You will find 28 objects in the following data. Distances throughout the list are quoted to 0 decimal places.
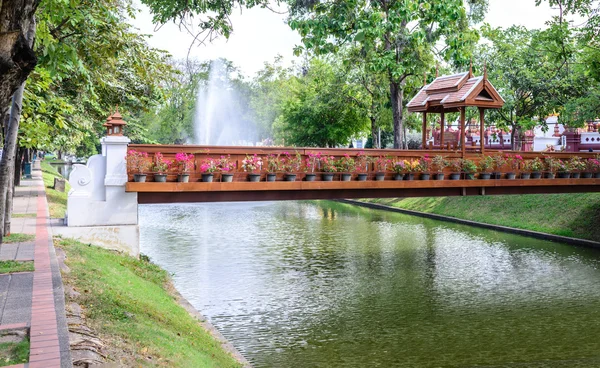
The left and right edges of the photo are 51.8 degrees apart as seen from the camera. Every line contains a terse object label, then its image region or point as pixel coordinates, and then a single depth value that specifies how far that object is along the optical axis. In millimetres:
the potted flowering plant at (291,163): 16750
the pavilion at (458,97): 20344
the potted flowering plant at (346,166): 17375
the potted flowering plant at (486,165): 19766
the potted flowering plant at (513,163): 20125
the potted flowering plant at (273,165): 16484
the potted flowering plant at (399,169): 18281
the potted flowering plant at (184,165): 15633
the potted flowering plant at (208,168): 15745
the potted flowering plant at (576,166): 21453
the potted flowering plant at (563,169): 21203
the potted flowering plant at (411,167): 18438
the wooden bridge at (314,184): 15789
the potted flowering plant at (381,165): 17984
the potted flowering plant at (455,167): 19172
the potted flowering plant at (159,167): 15508
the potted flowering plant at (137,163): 15477
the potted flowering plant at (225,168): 15961
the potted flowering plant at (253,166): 16266
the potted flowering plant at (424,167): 18625
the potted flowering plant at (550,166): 21016
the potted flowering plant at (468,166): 19297
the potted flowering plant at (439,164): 18877
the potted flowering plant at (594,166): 21906
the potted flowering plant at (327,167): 17156
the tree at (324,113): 38844
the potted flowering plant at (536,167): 20672
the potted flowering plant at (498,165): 19969
